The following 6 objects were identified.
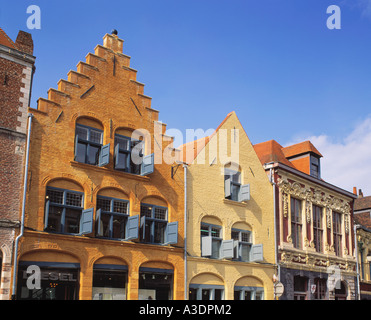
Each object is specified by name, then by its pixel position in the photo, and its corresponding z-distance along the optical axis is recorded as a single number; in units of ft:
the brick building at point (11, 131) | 54.65
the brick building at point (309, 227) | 91.81
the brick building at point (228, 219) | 75.25
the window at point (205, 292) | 72.95
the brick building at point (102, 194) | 58.90
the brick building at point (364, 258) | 113.50
